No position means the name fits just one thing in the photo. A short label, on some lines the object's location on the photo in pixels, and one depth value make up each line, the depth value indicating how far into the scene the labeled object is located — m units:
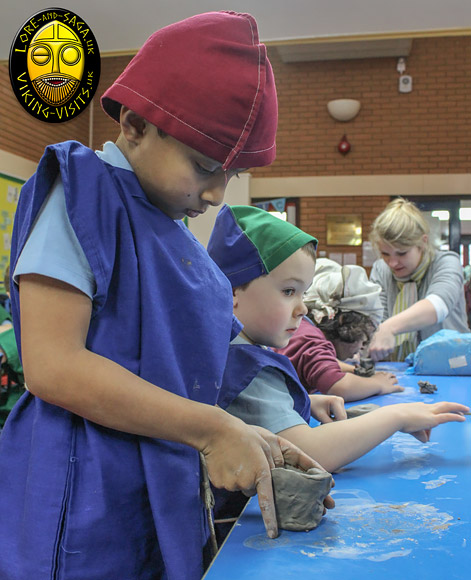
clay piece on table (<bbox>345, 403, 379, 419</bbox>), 1.57
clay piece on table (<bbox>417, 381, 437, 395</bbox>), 2.13
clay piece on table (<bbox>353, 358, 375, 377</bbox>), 2.31
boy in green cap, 1.10
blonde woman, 3.13
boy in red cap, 0.70
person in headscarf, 1.96
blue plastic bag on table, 2.66
